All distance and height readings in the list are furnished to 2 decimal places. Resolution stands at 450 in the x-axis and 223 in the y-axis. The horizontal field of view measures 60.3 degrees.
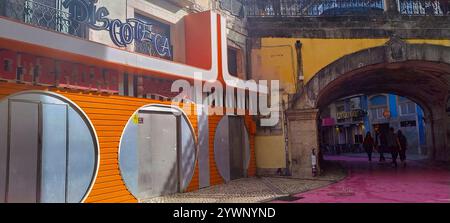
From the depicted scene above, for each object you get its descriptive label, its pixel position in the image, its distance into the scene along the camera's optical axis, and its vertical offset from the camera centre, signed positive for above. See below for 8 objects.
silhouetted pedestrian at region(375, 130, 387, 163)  19.41 -0.43
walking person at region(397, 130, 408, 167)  16.44 -0.39
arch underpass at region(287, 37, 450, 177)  13.70 +2.49
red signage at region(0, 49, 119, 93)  6.80 +1.41
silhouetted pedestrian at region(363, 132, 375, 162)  20.61 -0.33
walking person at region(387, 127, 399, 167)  16.45 -0.33
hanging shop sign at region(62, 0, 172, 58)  8.18 +2.71
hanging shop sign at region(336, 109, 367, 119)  33.08 +2.08
